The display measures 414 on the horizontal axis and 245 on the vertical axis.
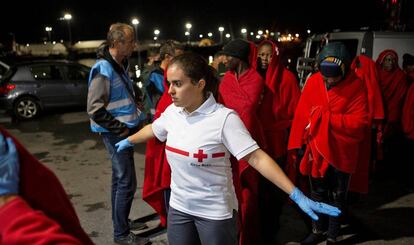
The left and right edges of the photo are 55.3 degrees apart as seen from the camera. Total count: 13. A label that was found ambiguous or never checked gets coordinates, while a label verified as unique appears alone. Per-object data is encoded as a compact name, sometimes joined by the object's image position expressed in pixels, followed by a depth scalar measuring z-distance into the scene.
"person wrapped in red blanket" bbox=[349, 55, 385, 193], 4.88
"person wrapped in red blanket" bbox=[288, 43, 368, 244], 3.50
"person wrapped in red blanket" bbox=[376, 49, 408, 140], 5.57
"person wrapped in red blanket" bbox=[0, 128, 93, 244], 1.00
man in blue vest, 3.45
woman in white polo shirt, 2.21
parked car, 10.73
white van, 6.29
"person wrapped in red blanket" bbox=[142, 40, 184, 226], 3.24
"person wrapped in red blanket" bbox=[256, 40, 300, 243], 3.96
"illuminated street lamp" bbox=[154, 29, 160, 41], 88.19
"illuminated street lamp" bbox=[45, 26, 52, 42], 68.75
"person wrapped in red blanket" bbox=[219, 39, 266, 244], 3.46
